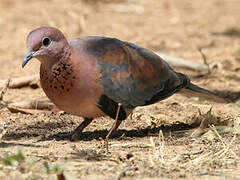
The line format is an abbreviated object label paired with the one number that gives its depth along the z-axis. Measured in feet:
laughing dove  25.73
